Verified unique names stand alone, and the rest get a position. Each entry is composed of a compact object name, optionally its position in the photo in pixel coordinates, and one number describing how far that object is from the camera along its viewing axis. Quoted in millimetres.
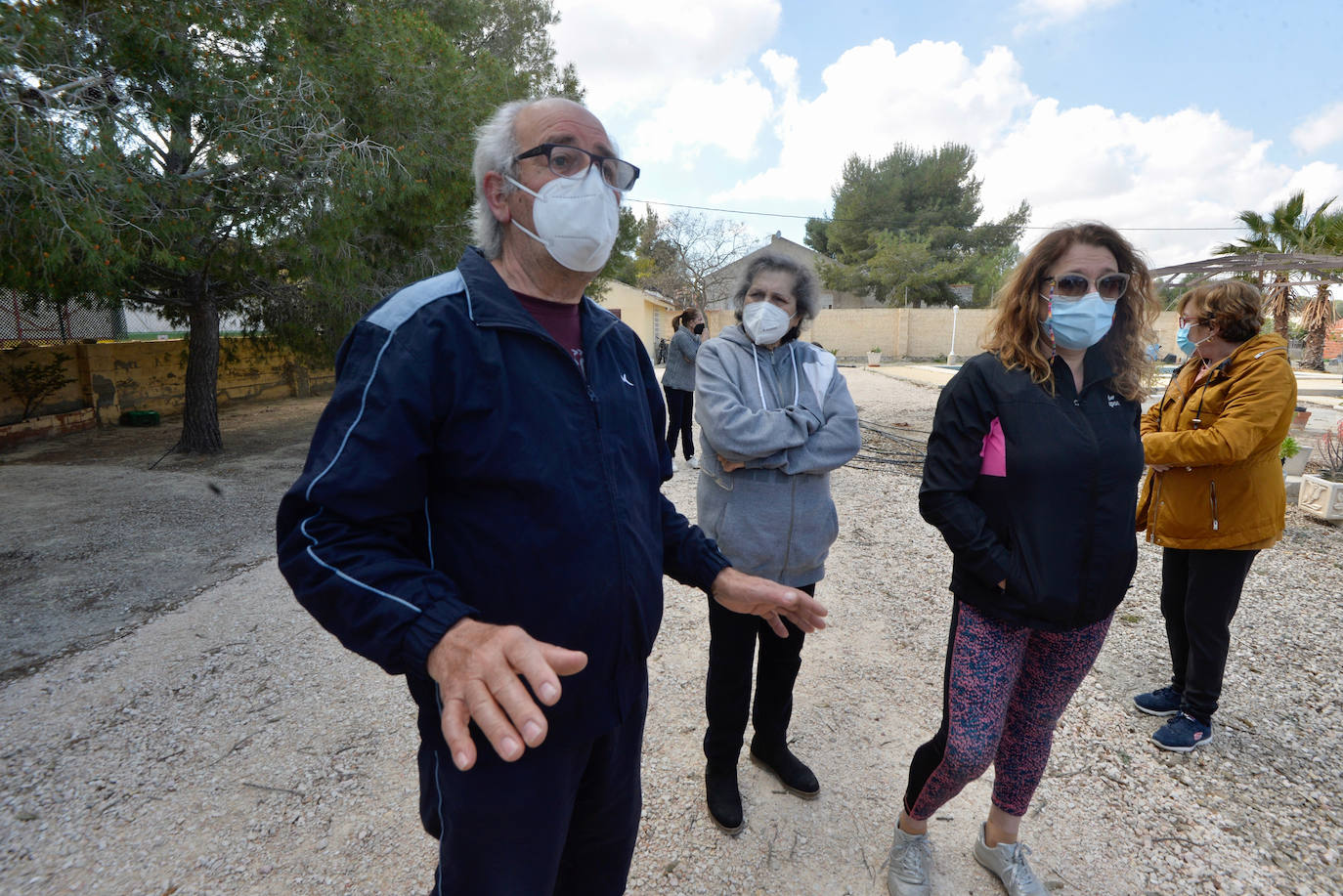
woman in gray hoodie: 2428
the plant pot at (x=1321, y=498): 6223
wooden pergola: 10895
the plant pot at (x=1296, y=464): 7320
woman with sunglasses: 1915
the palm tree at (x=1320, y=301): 18062
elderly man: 1146
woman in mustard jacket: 2865
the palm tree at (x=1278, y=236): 19859
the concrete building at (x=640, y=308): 30953
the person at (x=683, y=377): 8219
